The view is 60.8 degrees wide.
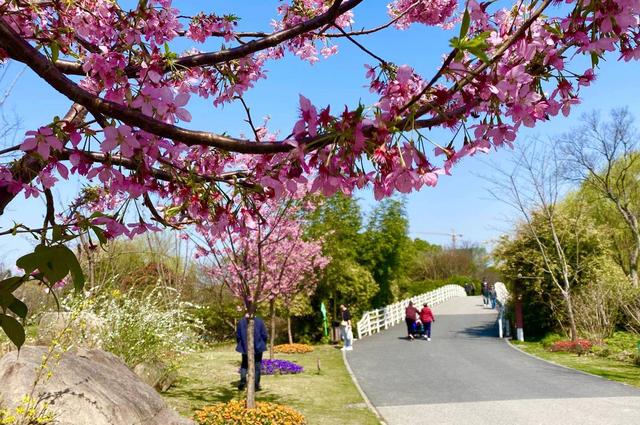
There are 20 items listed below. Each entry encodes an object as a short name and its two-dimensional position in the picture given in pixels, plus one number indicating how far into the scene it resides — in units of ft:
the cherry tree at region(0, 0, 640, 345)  5.19
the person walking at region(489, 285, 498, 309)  106.19
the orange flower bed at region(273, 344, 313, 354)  63.26
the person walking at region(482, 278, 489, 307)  115.75
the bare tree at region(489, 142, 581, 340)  63.77
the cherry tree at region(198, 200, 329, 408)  27.09
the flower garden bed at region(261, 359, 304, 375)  44.34
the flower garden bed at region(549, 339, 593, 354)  53.21
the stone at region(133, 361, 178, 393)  31.60
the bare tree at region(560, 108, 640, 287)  93.25
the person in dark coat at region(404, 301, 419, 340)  66.74
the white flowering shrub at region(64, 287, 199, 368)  31.17
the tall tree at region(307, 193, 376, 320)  74.54
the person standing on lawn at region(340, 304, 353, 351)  62.34
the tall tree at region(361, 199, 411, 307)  82.48
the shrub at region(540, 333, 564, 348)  59.13
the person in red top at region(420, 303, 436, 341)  66.95
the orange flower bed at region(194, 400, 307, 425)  24.39
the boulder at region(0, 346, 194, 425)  16.35
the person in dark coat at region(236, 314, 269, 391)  34.81
